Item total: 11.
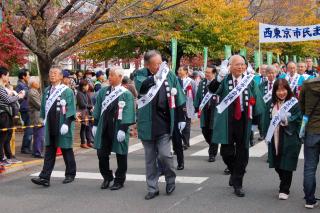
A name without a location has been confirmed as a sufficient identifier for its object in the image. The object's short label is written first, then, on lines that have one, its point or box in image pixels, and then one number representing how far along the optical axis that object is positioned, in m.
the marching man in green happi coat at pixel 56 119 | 7.57
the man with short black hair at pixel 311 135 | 5.86
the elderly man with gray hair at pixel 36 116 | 10.09
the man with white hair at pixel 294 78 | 10.98
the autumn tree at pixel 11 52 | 18.16
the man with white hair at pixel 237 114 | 6.66
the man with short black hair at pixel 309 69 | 16.71
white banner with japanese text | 13.61
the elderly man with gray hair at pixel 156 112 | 6.65
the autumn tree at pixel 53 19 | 10.83
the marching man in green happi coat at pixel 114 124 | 7.11
